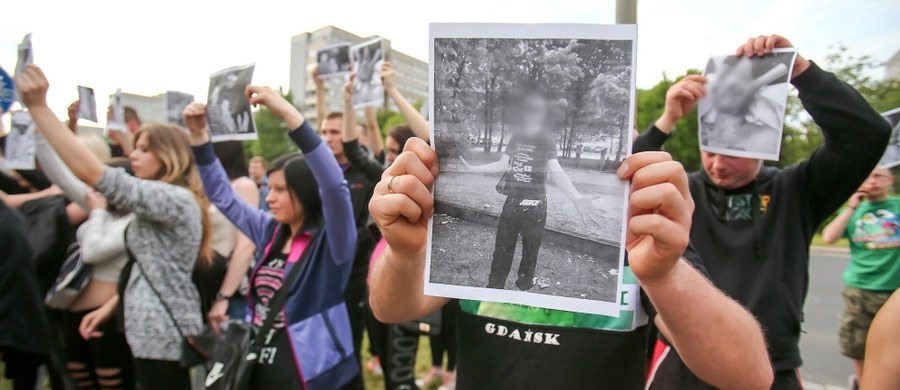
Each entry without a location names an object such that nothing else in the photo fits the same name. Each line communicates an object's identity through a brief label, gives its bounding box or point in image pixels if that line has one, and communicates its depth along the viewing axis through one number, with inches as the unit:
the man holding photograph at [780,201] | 76.2
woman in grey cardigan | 94.3
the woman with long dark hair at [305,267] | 88.2
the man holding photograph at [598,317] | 35.4
